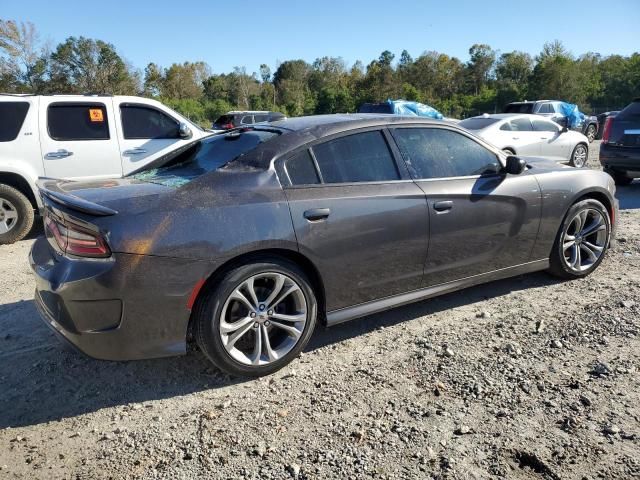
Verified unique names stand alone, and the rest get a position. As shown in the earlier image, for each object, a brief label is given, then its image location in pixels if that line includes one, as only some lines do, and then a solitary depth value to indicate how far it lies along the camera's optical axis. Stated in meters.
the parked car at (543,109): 19.19
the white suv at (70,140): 6.33
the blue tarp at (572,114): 21.02
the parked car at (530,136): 10.36
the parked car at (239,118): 19.92
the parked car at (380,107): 17.30
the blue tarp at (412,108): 17.57
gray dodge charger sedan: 2.65
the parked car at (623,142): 8.50
